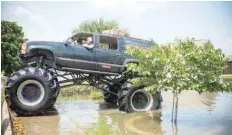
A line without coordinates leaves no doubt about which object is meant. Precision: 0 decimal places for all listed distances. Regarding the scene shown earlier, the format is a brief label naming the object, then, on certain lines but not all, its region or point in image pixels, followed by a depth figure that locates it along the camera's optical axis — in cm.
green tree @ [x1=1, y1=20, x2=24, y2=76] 1236
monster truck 903
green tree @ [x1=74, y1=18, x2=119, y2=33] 1160
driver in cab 999
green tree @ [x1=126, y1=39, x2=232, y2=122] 764
